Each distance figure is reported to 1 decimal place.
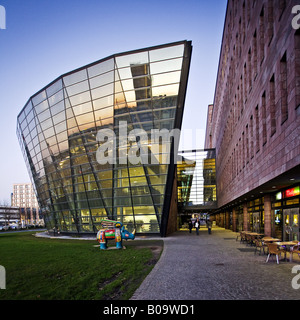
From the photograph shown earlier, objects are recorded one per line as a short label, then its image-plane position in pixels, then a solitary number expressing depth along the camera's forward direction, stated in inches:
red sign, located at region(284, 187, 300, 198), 647.1
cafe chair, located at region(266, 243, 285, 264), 497.4
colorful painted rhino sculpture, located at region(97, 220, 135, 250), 761.0
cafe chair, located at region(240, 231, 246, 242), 892.0
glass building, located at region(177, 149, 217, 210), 2219.5
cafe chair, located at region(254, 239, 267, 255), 596.7
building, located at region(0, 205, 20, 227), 5255.9
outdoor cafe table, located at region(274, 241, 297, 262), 523.6
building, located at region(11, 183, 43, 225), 7785.4
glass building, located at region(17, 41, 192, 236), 1015.6
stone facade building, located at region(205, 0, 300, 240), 419.2
